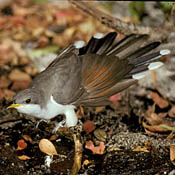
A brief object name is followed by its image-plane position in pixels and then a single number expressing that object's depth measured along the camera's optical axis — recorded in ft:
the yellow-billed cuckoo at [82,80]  22.75
